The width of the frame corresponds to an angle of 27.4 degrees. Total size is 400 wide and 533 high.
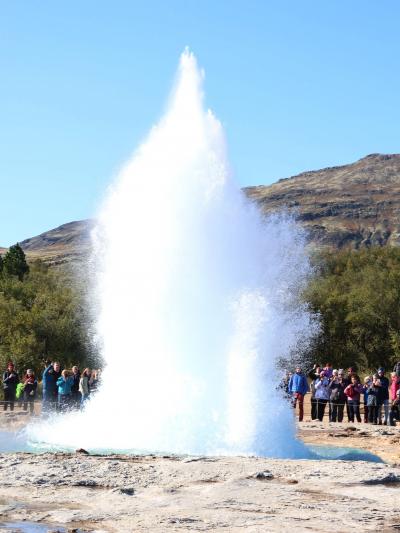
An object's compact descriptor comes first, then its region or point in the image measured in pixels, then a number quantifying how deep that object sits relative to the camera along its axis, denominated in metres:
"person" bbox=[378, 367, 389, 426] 23.41
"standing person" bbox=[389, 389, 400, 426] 22.83
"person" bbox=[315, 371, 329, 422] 24.67
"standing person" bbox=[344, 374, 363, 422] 24.30
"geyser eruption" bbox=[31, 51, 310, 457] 16.83
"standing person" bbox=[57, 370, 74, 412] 21.70
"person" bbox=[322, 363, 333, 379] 26.66
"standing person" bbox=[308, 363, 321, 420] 25.34
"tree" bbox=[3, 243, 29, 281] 90.56
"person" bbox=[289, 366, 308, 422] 23.82
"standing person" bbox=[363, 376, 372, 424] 24.23
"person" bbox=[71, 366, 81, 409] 21.78
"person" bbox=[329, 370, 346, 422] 24.55
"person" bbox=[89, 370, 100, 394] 21.79
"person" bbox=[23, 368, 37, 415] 25.23
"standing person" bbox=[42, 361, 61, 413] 21.94
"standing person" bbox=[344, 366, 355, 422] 24.56
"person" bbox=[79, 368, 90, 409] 21.54
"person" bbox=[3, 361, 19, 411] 25.75
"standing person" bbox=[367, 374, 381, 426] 23.36
